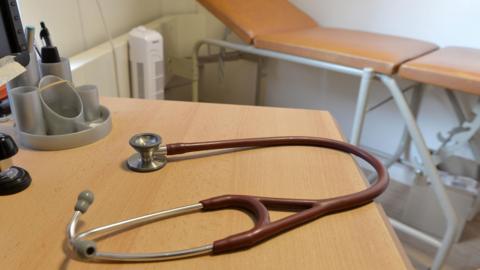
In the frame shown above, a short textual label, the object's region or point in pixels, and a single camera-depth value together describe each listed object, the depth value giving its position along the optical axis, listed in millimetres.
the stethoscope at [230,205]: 379
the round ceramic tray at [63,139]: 571
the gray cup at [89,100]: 633
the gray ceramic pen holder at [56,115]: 564
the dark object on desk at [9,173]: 452
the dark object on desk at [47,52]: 609
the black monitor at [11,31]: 499
